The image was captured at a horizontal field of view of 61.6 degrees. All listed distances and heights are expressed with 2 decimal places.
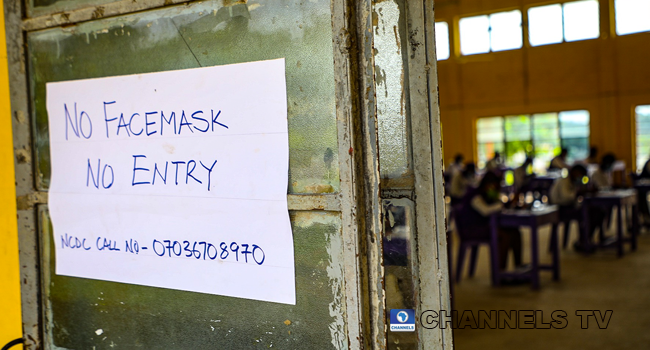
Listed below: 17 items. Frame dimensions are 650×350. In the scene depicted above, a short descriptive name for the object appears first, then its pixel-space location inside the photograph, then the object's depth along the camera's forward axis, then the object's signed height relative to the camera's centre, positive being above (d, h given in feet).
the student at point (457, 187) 20.12 -1.75
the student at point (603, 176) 22.41 -1.56
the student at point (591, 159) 33.16 -1.21
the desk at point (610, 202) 18.65 -2.23
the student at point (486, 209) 14.80 -1.76
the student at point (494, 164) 33.01 -1.25
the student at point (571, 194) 18.90 -1.87
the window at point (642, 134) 38.47 +0.15
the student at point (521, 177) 27.61 -1.79
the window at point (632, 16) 36.86 +8.24
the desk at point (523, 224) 14.62 -2.22
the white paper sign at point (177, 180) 4.17 -0.17
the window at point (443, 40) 42.39 +8.27
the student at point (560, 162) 32.39 -1.28
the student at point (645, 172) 24.86 -1.64
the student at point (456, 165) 31.39 -1.20
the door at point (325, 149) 3.87 +0.01
